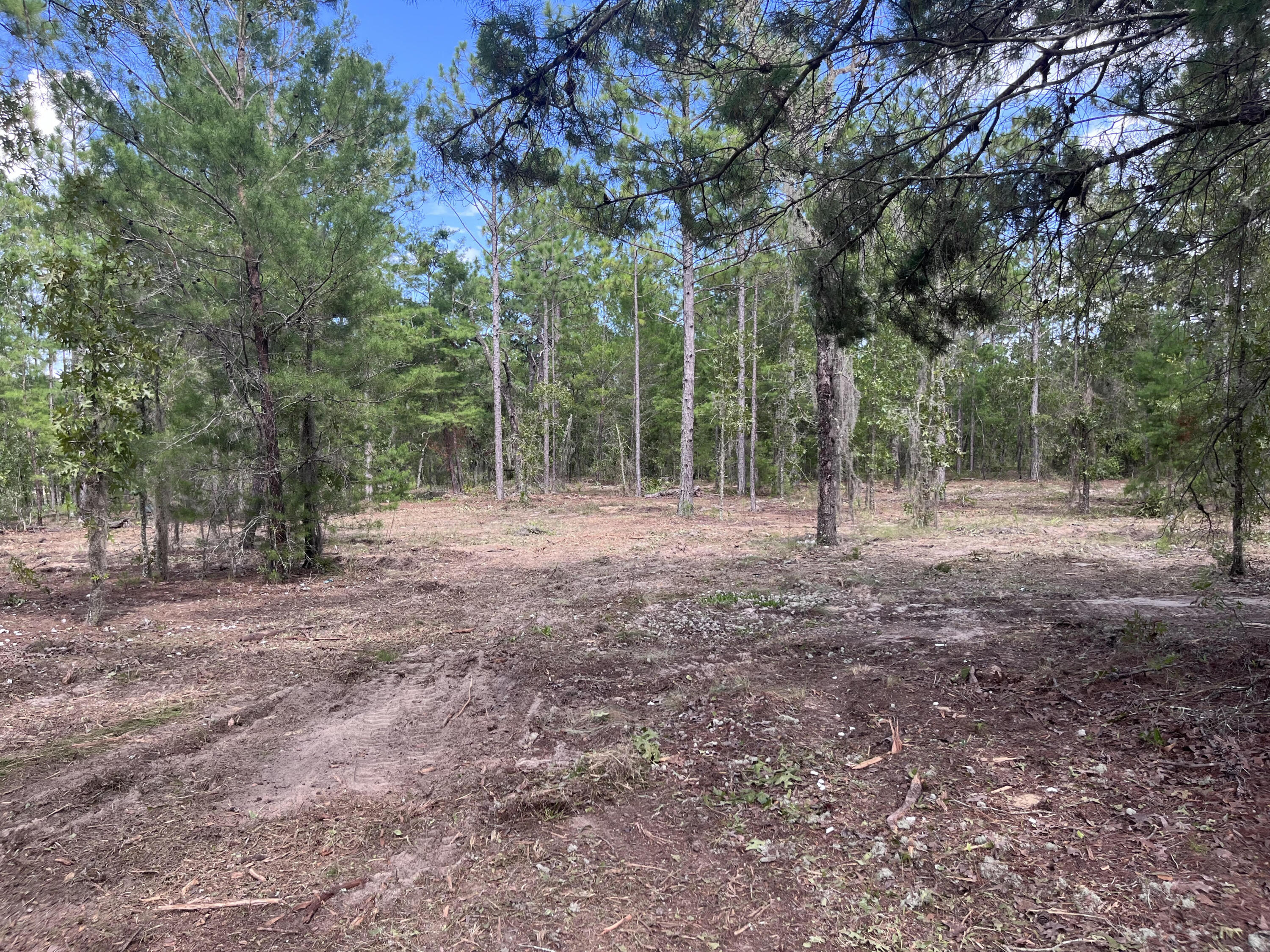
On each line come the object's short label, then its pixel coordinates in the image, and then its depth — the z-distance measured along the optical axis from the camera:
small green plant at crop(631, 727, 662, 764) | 3.56
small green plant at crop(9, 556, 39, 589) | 6.25
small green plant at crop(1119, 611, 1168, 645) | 4.72
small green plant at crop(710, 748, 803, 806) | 3.12
